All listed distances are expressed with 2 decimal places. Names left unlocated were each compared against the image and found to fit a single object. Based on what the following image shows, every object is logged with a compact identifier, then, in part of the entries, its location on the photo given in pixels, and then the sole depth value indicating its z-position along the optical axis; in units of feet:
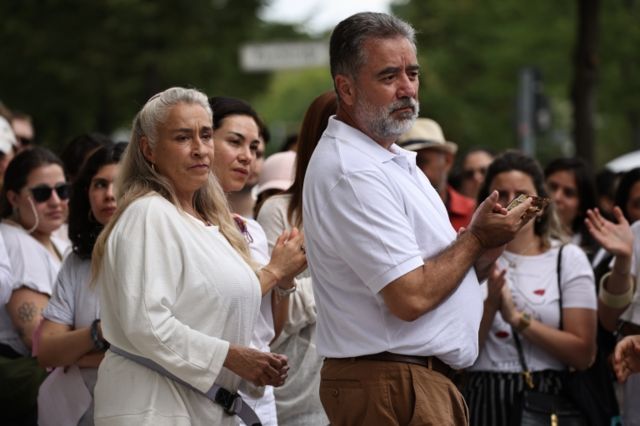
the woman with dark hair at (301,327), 33.38
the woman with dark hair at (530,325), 35.43
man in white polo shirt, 24.17
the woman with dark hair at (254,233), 28.95
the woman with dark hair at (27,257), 35.16
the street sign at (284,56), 81.24
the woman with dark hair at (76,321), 31.60
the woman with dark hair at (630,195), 41.98
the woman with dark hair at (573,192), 45.68
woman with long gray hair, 25.53
